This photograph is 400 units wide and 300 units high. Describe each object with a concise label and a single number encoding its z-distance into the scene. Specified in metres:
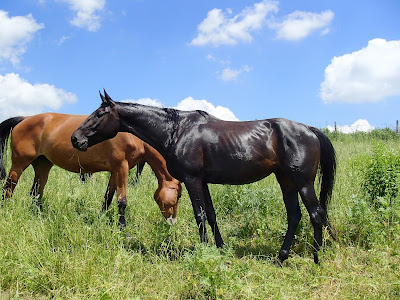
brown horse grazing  5.46
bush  5.37
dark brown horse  4.27
